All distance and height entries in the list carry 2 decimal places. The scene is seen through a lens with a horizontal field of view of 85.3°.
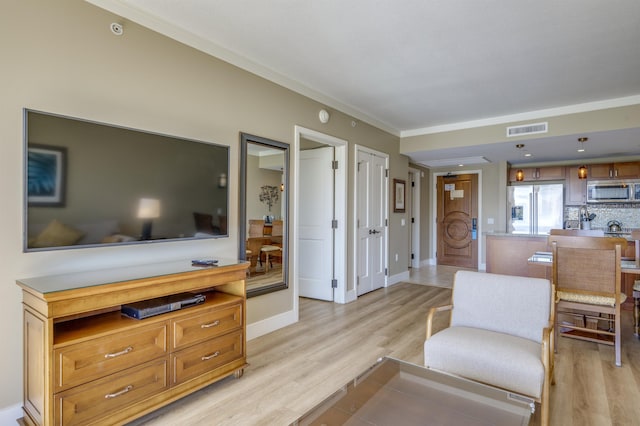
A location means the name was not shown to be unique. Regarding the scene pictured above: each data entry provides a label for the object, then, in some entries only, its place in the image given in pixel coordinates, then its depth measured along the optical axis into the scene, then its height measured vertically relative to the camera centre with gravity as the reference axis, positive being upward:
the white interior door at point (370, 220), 5.04 -0.11
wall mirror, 3.27 +0.01
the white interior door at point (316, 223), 4.75 -0.14
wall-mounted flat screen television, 1.88 +0.17
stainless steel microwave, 6.14 +0.40
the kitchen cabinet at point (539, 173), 6.75 +0.80
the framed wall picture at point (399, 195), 5.98 +0.32
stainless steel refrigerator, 6.73 +0.13
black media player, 2.07 -0.58
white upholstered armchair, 1.91 -0.78
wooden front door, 7.79 -0.17
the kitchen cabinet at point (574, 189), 6.54 +0.47
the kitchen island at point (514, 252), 4.82 -0.56
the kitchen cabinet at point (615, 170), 6.17 +0.78
